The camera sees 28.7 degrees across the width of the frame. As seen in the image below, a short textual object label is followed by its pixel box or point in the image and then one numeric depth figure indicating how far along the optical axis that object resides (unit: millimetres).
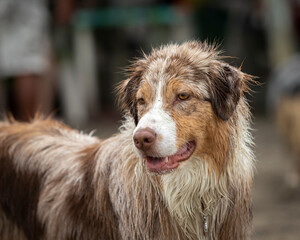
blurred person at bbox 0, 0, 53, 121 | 7652
